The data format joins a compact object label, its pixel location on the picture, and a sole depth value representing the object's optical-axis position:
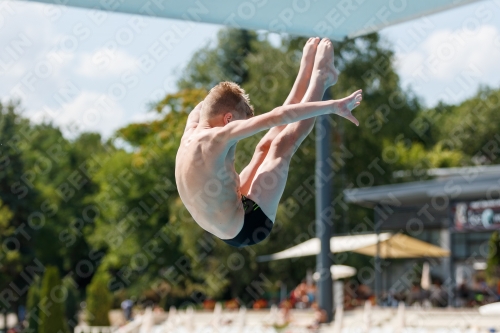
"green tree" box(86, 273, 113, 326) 22.22
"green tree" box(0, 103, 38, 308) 24.41
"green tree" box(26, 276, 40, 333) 18.45
